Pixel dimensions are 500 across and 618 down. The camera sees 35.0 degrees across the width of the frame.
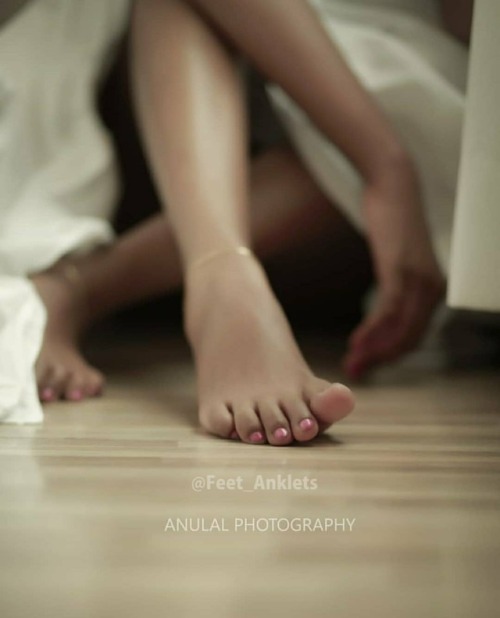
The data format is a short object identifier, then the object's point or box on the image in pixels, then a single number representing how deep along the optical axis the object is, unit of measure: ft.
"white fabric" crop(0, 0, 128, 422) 2.57
